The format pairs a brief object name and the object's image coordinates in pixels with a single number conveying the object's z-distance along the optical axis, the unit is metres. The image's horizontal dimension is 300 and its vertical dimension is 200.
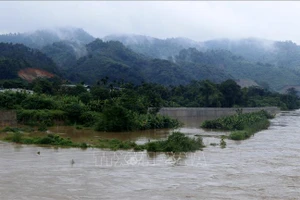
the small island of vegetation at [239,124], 32.28
